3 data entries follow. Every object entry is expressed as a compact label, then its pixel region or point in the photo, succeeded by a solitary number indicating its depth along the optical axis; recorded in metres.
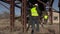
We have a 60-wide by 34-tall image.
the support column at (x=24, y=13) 6.44
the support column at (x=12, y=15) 6.69
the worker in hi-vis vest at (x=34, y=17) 4.76
